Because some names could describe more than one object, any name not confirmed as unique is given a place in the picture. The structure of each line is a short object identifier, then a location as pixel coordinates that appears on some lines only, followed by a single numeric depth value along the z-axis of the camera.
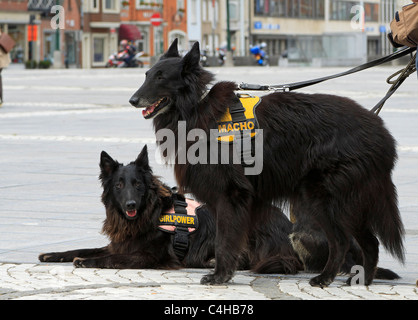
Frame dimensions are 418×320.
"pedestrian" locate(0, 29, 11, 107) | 21.69
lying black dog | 6.55
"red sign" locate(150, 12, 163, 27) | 70.31
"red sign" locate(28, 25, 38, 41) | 68.50
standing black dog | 5.77
